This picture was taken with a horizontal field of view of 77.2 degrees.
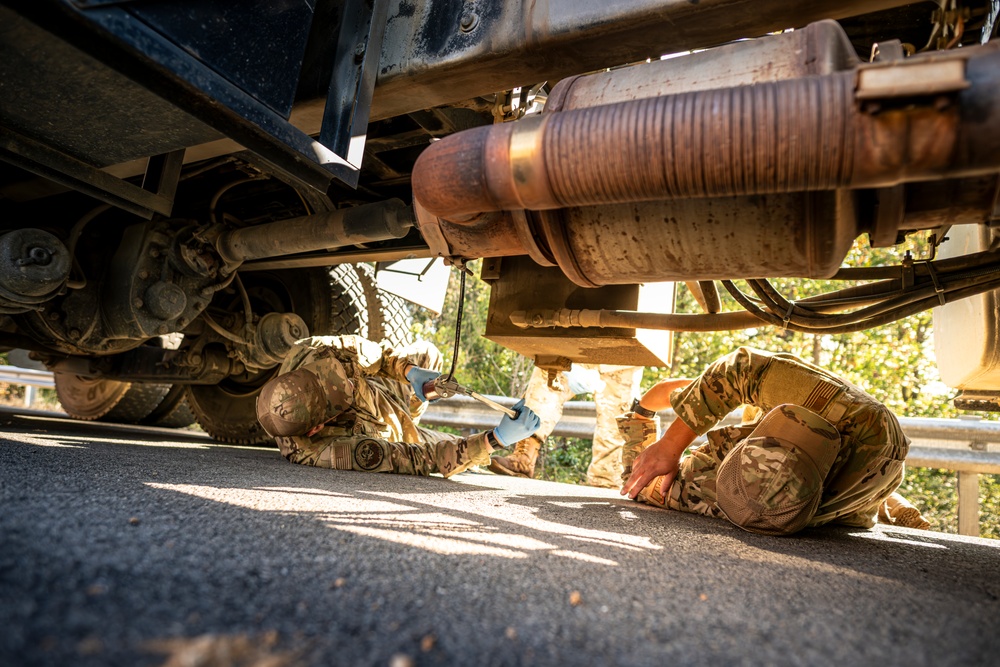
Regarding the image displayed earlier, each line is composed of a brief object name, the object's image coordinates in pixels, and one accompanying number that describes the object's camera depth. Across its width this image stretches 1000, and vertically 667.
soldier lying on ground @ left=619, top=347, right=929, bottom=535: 2.00
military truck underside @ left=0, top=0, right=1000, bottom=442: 1.02
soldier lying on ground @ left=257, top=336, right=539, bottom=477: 3.08
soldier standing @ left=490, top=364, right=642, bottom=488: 4.18
